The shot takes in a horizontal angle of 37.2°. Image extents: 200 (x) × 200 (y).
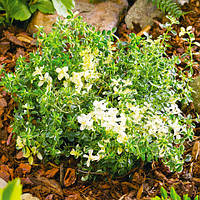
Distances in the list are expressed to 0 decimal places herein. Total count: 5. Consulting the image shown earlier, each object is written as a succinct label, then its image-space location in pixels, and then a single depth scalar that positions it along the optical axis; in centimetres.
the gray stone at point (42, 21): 339
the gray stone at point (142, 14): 358
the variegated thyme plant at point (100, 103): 195
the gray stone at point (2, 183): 211
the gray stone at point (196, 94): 266
